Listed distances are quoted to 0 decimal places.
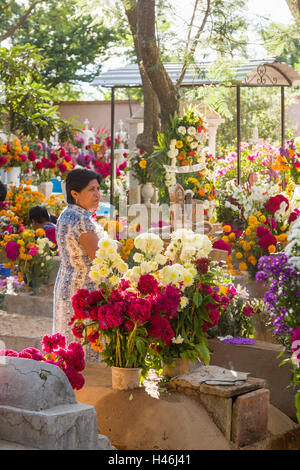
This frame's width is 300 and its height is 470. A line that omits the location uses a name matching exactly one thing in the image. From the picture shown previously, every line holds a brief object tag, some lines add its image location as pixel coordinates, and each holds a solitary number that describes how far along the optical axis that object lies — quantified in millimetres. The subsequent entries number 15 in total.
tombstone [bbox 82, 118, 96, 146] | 18641
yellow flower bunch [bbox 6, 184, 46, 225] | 9484
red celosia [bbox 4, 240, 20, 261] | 7465
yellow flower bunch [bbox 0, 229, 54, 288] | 7578
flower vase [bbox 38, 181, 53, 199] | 11719
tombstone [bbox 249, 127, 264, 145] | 16250
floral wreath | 9023
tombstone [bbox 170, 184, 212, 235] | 7297
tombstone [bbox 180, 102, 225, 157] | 13281
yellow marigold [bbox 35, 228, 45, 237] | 7805
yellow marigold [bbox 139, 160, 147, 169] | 10493
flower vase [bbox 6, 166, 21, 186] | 10490
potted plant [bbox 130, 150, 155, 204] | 10773
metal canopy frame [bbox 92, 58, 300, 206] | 9484
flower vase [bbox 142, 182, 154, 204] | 10805
